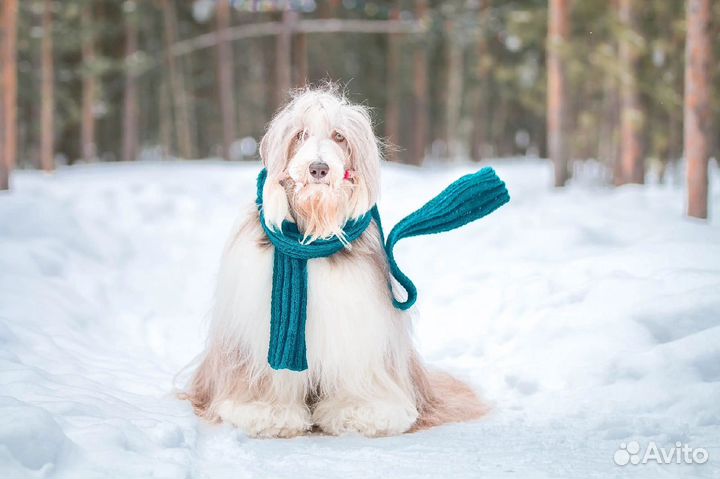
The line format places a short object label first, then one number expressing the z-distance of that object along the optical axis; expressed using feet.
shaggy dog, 10.82
